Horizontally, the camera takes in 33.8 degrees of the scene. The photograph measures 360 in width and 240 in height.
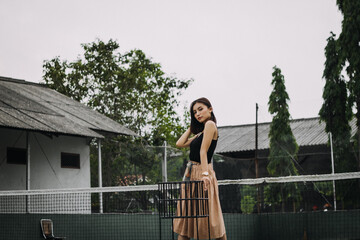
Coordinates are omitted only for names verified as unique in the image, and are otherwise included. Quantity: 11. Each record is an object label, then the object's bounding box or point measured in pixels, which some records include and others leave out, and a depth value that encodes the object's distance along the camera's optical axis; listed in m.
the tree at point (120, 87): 26.41
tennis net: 9.48
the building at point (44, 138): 15.08
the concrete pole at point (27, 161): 14.26
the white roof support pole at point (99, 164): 16.77
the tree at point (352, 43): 17.33
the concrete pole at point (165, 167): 14.92
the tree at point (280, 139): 17.06
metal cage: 5.72
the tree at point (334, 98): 18.53
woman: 5.95
